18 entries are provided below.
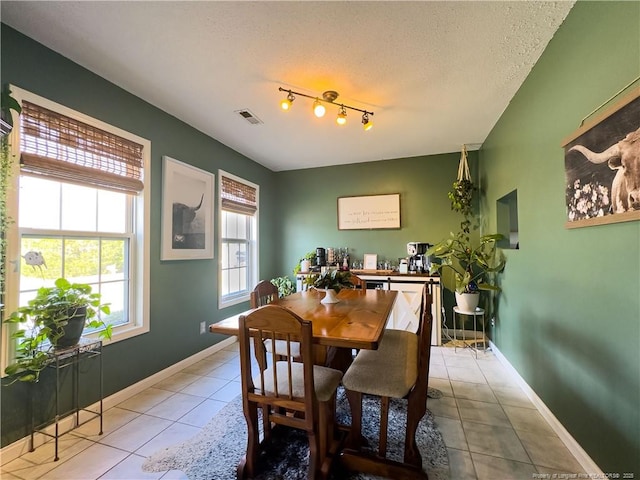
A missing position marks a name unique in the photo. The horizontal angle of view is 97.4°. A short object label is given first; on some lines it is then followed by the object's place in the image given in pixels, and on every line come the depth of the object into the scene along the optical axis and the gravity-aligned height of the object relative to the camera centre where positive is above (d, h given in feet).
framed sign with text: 13.98 +1.73
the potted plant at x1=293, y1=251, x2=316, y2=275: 13.94 -0.83
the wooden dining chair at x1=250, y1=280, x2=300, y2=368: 6.61 -1.41
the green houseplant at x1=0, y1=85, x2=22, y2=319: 5.14 +1.58
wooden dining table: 4.41 -1.44
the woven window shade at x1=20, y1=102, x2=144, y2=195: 5.89 +2.32
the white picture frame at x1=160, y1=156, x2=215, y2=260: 9.00 +1.29
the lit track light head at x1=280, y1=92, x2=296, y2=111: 7.17 +3.70
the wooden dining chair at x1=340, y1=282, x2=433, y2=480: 4.81 -2.70
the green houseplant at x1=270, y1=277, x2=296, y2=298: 13.76 -1.92
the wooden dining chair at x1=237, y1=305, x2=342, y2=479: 4.13 -2.38
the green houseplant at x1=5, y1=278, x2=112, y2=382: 5.36 -1.47
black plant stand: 5.69 -2.62
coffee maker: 12.64 -0.59
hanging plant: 12.21 +2.43
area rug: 5.02 -4.03
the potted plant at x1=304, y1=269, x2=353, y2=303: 6.91 -0.86
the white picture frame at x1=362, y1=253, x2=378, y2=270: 13.99 -0.81
